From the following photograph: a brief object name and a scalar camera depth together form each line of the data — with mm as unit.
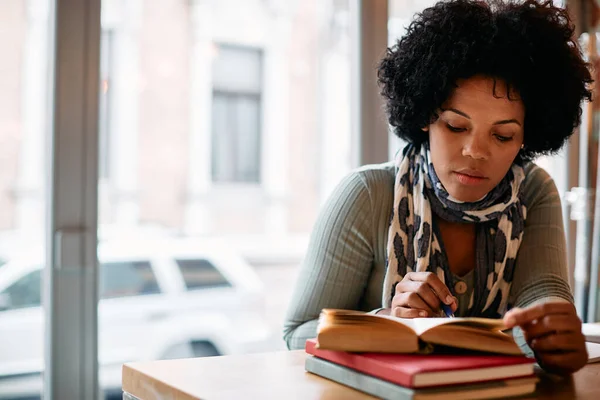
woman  1327
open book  820
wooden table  827
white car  3420
